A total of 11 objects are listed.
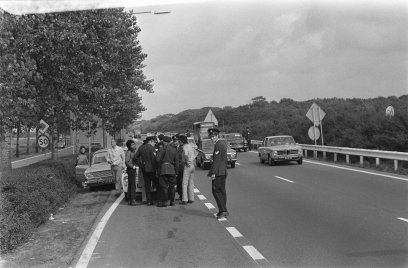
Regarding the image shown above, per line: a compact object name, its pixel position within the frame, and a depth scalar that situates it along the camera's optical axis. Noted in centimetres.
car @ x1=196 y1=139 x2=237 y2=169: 2330
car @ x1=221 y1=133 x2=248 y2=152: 3975
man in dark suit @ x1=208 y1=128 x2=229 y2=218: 992
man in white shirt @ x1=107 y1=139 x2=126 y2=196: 1395
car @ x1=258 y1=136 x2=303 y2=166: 2356
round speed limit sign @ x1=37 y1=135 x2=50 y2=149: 2172
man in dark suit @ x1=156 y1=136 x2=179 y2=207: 1188
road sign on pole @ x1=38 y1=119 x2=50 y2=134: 1746
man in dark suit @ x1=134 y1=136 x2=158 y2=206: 1223
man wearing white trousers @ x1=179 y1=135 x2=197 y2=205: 1229
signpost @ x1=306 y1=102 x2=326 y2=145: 2756
